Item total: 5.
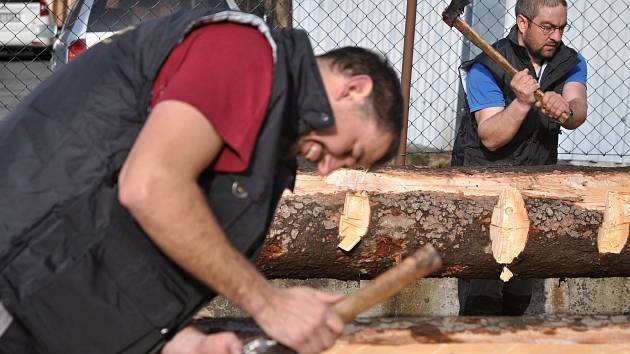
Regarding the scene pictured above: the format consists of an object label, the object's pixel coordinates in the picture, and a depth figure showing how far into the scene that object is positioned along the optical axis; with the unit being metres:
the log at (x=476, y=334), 4.83
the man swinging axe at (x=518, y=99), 7.48
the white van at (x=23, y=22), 17.75
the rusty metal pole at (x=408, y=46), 9.28
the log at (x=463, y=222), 6.53
